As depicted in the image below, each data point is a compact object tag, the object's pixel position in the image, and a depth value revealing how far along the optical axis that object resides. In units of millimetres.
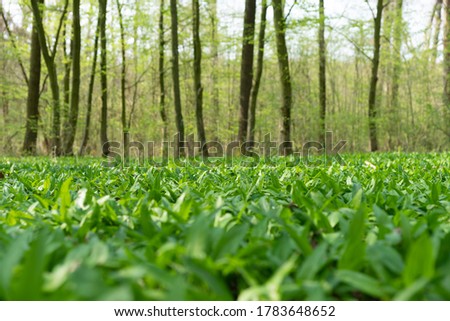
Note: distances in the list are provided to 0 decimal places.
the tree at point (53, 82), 13453
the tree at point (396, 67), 22125
